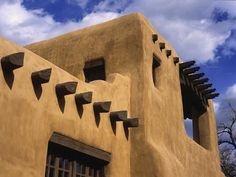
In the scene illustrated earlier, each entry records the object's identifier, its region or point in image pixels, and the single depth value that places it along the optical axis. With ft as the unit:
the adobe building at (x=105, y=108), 20.70
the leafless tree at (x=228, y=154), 79.92
